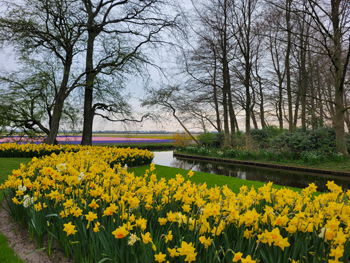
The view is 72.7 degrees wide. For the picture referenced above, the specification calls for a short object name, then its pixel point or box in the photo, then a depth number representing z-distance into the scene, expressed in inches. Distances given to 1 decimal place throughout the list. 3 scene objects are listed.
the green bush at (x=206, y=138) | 792.8
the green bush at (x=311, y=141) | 473.1
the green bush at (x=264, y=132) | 778.2
